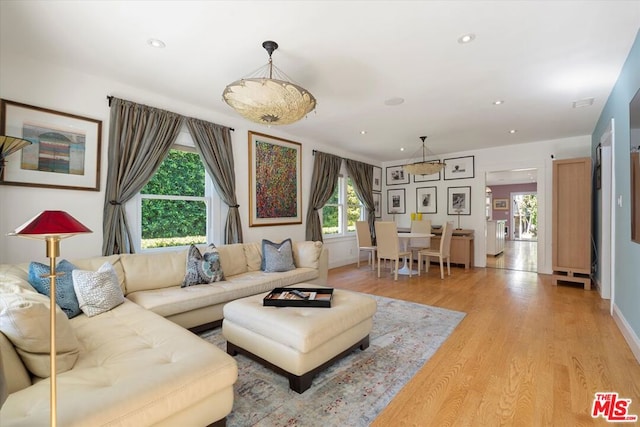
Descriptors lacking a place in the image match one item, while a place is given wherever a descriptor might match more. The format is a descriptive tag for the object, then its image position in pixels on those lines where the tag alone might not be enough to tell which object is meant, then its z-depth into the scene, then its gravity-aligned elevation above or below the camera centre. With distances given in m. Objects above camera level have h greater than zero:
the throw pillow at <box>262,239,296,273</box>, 3.78 -0.55
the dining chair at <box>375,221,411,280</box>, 5.13 -0.49
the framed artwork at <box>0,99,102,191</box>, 2.62 +0.65
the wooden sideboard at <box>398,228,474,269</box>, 6.27 -0.70
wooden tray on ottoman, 2.26 -0.68
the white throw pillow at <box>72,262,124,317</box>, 2.19 -0.59
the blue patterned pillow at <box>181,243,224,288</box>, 3.11 -0.58
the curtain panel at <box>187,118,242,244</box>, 3.90 +0.74
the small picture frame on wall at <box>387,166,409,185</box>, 7.53 +1.03
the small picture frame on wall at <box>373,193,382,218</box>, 7.59 +0.31
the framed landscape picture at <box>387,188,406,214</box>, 7.59 +0.36
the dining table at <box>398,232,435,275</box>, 5.43 -0.69
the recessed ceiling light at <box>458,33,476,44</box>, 2.33 +1.44
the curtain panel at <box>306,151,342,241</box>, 5.60 +0.55
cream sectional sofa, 1.13 -0.74
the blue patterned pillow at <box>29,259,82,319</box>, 2.09 -0.53
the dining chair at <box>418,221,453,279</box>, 5.26 -0.67
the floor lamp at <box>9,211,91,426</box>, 1.00 -0.06
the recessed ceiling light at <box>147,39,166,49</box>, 2.43 +1.46
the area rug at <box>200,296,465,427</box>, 1.70 -1.17
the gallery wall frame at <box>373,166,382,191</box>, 7.64 +0.97
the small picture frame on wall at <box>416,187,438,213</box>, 7.05 +0.38
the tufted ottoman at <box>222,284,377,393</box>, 1.91 -0.84
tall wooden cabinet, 4.54 -0.10
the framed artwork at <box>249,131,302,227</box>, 4.59 +0.58
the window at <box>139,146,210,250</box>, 3.56 +0.15
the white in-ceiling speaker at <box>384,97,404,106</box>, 3.68 +1.47
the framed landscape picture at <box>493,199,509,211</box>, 12.42 +0.47
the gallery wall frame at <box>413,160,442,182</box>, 7.00 +0.92
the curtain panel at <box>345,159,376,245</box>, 6.73 +0.77
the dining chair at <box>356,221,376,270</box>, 6.06 -0.48
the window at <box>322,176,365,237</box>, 6.31 +0.09
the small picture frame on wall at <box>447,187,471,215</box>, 6.55 +0.32
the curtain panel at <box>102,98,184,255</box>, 3.12 +0.64
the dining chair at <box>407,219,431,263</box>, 6.21 -0.36
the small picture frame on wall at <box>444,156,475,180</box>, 6.52 +1.08
